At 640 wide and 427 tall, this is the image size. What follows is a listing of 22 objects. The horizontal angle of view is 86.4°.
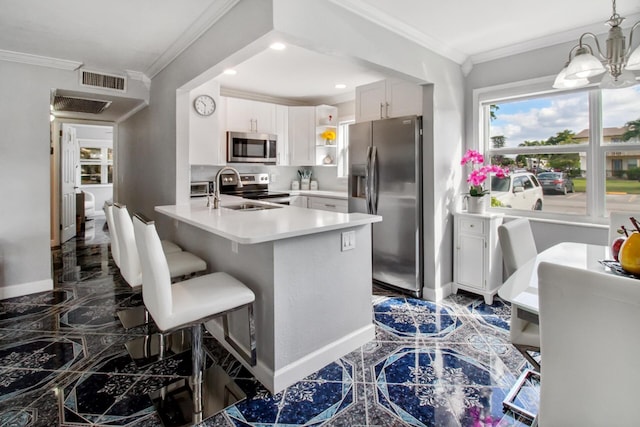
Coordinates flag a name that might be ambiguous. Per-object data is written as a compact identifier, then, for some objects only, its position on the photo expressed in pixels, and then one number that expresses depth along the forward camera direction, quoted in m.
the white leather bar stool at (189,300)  1.69
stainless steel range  4.88
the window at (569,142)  2.82
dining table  1.36
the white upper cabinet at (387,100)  3.49
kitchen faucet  2.99
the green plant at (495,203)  3.62
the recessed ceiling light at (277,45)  2.20
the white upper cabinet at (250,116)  4.72
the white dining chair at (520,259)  1.57
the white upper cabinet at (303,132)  5.30
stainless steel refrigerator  3.33
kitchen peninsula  1.97
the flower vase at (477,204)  3.40
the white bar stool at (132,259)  2.34
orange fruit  1.42
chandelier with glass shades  1.64
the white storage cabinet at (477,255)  3.26
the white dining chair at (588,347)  0.86
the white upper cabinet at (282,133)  5.20
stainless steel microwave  4.65
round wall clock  3.98
